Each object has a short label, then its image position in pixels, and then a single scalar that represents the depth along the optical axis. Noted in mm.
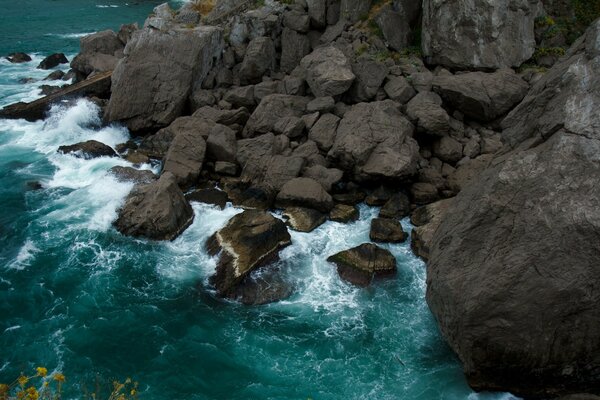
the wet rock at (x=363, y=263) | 19734
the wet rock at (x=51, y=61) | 45219
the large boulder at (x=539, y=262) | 13727
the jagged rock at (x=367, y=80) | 27594
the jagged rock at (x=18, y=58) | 46844
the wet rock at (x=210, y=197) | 23828
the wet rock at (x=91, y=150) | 28375
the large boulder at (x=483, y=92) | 25188
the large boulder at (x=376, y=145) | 22812
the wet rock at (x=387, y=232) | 21438
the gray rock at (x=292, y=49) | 32562
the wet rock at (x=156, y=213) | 21672
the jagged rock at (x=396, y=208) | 22653
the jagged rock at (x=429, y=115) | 24688
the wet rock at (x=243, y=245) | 19281
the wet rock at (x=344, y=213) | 22562
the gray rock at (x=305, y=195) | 22672
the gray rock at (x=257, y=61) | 31578
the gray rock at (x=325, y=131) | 25281
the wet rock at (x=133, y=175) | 25500
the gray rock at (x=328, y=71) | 27453
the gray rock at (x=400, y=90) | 26734
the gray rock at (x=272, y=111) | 27359
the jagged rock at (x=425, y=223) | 20391
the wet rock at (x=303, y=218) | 22016
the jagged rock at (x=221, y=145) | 25938
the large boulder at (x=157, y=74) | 30297
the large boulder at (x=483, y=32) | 27592
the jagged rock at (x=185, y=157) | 24797
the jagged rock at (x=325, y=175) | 23516
